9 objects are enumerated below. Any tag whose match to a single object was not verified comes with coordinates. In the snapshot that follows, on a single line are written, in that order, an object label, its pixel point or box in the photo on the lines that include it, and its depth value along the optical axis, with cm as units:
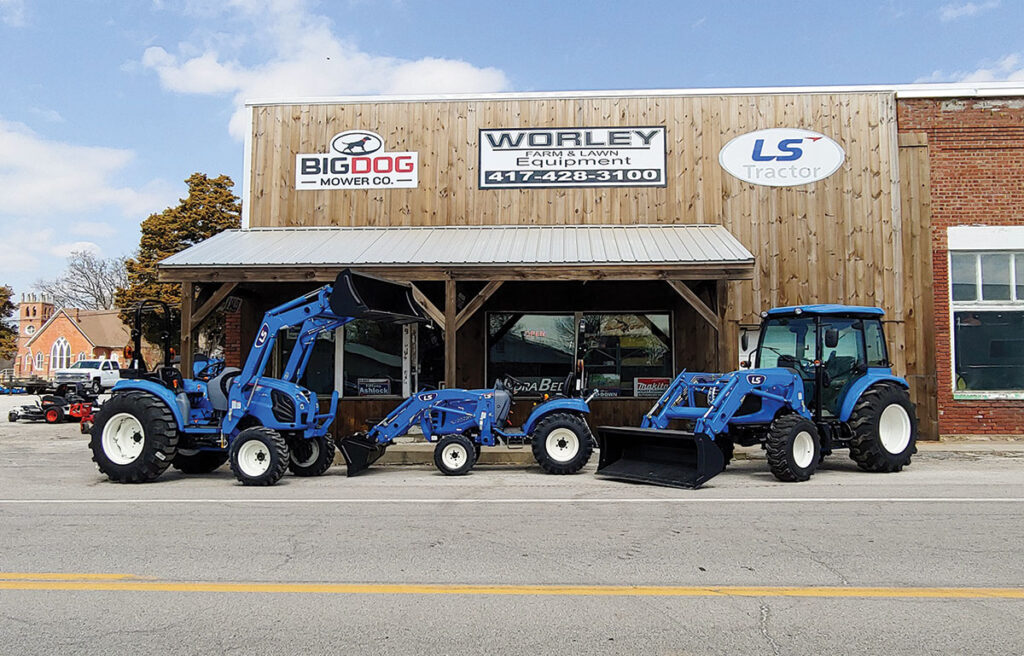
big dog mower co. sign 1655
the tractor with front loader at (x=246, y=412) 1034
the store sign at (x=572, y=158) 1622
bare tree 6969
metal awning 1332
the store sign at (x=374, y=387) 1638
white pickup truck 3931
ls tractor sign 1588
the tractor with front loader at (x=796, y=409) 1015
